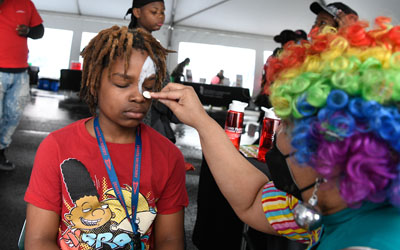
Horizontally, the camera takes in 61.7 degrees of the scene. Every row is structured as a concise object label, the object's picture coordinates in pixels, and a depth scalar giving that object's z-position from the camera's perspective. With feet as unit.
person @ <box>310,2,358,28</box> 8.42
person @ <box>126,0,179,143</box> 8.34
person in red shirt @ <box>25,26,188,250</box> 4.24
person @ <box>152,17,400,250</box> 2.41
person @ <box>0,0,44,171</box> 10.77
